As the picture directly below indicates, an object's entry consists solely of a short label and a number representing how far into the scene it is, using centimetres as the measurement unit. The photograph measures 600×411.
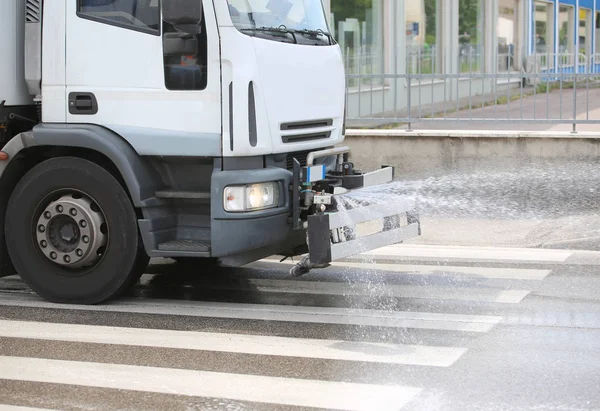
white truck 1157
